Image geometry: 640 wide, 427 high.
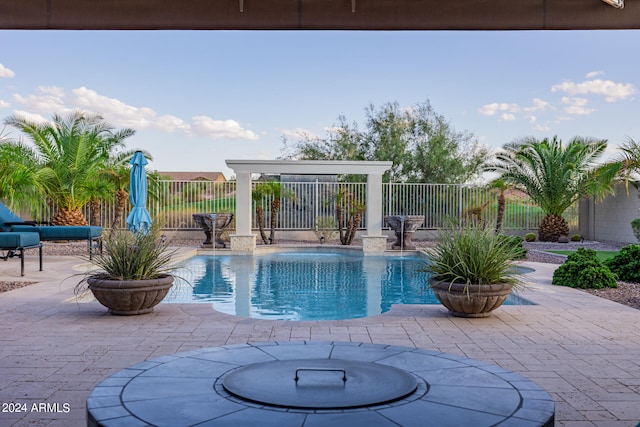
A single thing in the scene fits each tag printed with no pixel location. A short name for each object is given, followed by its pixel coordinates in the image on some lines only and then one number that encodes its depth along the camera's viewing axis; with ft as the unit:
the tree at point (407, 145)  85.35
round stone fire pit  7.45
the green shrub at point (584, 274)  29.50
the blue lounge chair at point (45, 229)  37.35
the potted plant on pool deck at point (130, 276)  20.51
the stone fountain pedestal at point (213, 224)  53.83
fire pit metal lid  8.04
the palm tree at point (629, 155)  44.51
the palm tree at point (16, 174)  46.29
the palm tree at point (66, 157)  55.11
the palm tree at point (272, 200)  59.00
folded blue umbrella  39.76
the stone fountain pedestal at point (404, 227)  54.49
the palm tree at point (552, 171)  63.93
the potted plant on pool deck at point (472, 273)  20.58
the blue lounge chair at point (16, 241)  30.30
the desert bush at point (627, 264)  31.76
